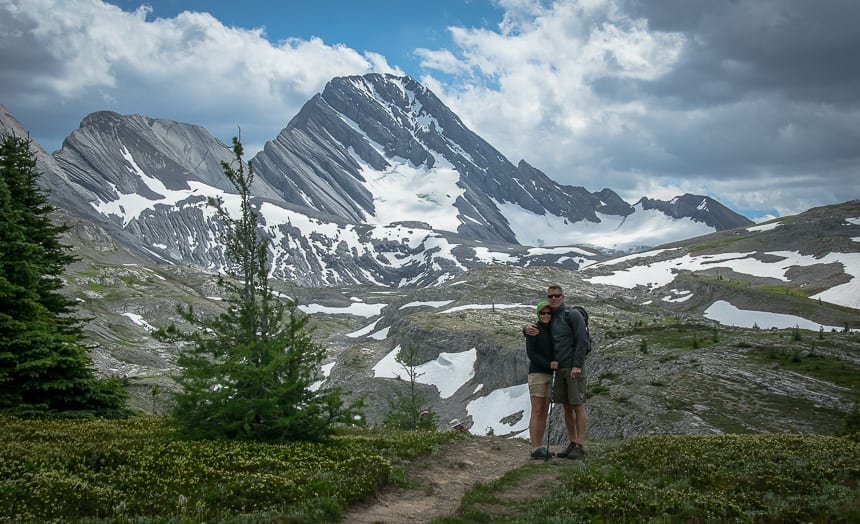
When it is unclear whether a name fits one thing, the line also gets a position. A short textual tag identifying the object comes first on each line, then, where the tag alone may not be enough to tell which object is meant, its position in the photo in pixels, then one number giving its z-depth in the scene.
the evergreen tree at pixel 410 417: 40.12
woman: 15.59
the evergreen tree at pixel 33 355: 18.92
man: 15.13
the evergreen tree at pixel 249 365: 14.90
